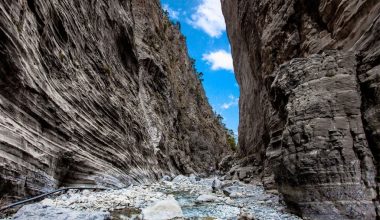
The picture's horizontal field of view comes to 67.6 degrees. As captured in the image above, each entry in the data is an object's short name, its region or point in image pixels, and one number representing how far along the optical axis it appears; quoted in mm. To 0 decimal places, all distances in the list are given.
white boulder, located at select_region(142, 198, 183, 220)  6531
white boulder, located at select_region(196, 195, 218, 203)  9539
